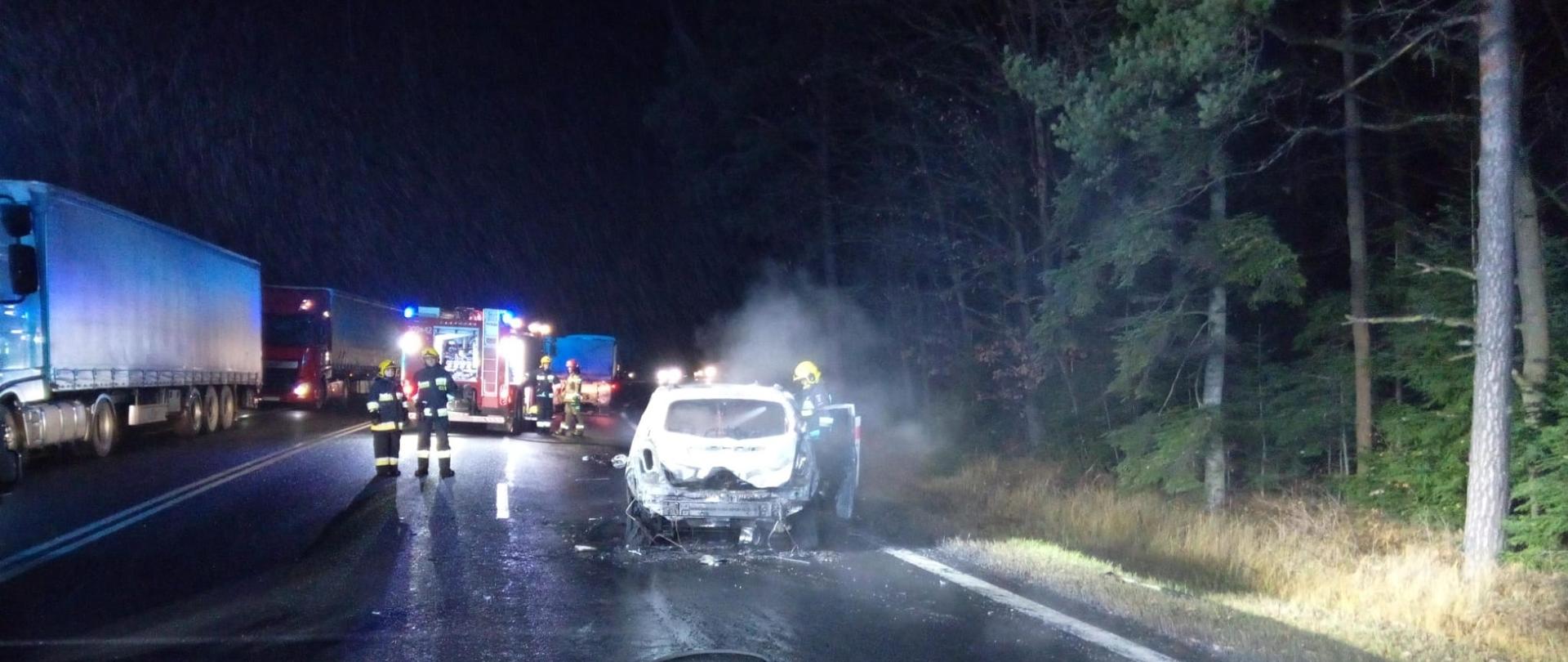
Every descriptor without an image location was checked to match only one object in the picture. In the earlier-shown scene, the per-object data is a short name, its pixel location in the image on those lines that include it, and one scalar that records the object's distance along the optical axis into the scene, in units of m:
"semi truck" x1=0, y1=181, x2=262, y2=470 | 17.58
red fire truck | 26.84
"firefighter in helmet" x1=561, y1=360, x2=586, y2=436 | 27.95
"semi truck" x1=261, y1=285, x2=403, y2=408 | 34.44
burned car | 11.29
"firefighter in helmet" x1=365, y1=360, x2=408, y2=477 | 16.77
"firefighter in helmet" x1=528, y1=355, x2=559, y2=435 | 28.14
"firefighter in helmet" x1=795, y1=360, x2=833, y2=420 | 15.52
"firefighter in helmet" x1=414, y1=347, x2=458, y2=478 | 16.98
